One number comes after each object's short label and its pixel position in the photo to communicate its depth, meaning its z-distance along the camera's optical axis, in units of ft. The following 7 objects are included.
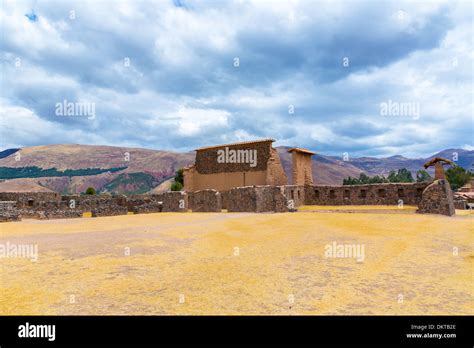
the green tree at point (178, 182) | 200.23
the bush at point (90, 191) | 189.67
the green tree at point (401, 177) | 310.65
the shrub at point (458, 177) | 237.86
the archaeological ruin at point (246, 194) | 86.47
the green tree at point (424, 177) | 306.33
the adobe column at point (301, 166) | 128.57
